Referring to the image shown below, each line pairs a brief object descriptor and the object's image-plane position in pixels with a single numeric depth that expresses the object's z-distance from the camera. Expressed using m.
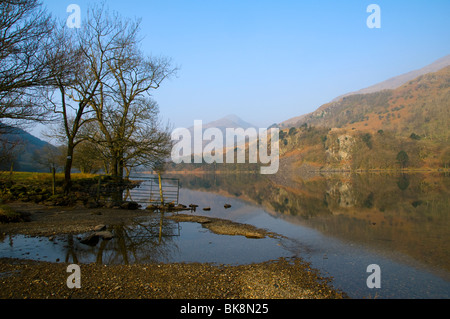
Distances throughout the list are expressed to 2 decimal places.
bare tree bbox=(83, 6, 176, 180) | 25.41
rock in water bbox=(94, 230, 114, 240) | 11.09
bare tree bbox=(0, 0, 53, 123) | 10.71
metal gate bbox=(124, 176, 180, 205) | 21.25
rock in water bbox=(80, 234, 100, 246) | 10.19
